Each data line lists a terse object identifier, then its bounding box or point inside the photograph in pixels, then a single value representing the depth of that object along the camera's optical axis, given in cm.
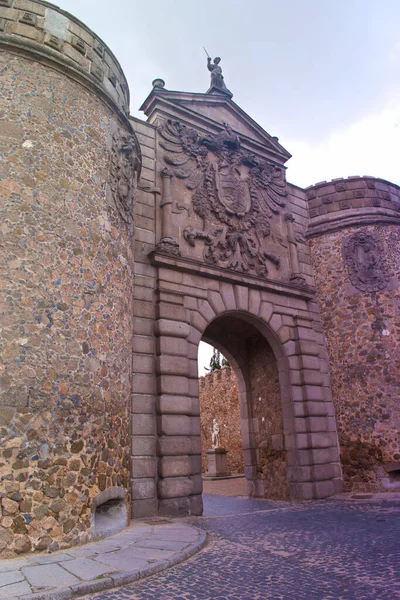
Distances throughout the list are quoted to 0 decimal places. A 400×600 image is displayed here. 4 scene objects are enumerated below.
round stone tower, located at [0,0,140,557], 532
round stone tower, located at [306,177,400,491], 1087
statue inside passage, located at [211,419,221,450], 2005
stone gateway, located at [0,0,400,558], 571
